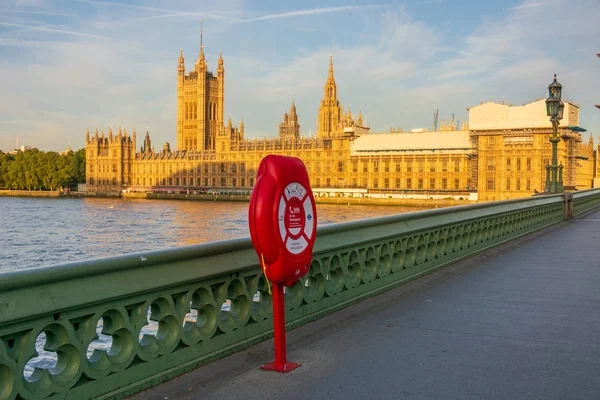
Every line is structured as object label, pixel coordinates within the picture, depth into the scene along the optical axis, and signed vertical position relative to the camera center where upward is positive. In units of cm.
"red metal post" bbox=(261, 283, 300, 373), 387 -92
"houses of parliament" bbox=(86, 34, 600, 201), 8025 +442
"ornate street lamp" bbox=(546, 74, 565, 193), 1652 +201
